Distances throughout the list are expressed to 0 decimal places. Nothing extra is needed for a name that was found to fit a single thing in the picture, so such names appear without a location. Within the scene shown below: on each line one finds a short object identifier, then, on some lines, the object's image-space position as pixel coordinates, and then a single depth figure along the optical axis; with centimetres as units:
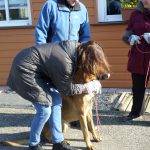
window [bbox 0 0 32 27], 853
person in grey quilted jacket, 458
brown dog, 448
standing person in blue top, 537
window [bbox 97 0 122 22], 806
